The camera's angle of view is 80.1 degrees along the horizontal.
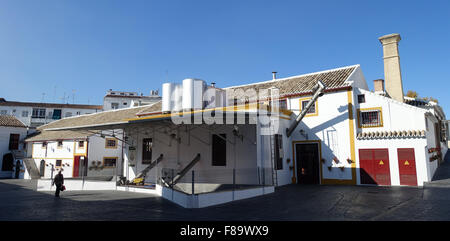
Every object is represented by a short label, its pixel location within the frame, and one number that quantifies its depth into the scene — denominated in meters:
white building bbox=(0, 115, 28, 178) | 34.50
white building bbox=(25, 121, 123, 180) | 27.45
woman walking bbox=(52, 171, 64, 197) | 13.75
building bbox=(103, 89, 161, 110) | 50.44
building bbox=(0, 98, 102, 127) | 46.22
